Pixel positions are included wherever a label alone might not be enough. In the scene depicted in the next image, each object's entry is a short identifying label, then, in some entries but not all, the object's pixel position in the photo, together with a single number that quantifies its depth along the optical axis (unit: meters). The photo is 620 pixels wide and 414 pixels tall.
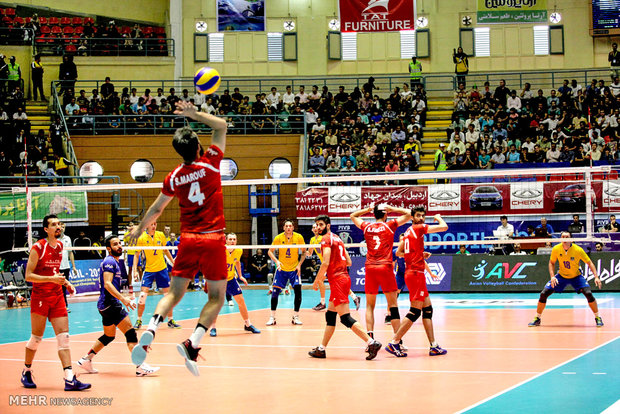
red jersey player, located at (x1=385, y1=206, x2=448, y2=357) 11.18
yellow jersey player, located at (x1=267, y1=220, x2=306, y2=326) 15.59
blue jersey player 10.15
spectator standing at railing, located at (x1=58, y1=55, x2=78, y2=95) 30.22
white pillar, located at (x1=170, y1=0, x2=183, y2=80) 33.97
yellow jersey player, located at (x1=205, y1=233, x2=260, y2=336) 14.05
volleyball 6.65
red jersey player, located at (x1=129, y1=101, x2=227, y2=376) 6.48
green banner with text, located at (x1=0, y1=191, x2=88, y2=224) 22.83
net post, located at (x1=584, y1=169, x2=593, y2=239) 13.46
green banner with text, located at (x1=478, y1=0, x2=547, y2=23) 29.31
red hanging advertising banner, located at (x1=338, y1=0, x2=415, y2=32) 27.42
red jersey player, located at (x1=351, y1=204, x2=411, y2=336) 11.64
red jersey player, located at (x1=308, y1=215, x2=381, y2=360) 10.98
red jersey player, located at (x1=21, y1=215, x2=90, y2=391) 9.30
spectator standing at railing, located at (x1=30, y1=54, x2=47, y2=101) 30.11
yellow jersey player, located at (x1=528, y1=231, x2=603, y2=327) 14.13
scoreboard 32.06
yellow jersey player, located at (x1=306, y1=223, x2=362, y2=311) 16.92
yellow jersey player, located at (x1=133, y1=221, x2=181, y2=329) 15.26
